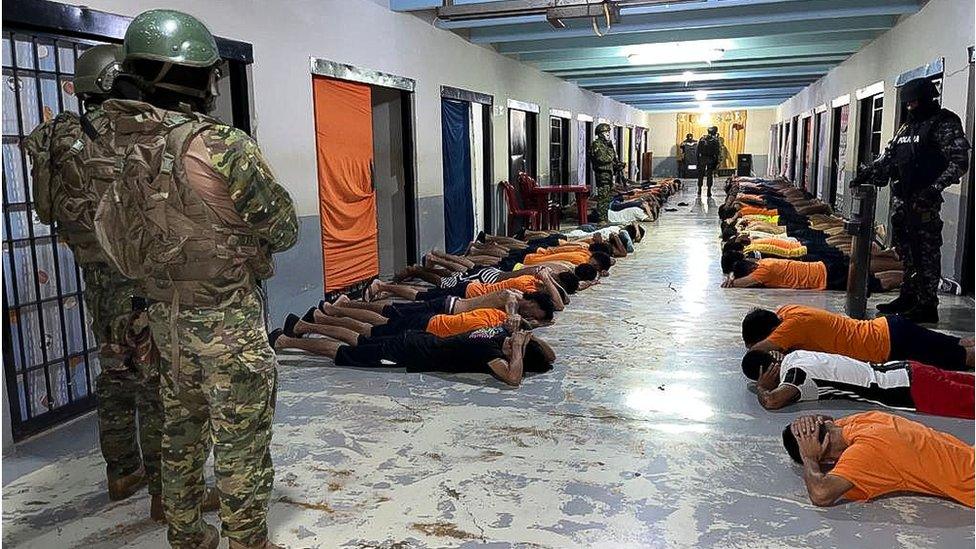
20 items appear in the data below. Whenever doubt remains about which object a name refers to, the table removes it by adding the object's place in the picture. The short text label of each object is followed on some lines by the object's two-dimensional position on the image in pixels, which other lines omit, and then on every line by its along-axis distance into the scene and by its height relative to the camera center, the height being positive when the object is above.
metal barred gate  3.02 -0.33
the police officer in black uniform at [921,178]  4.41 -0.08
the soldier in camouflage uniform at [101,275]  2.31 -0.32
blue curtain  7.75 +0.00
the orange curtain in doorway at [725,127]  25.36 +1.51
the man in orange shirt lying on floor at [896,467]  2.38 -1.02
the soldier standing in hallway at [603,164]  10.77 +0.11
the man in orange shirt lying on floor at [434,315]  4.23 -0.89
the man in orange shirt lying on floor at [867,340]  3.58 -0.89
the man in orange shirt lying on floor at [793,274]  5.92 -0.90
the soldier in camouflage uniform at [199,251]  1.81 -0.19
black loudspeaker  24.22 +0.15
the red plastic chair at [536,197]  9.96 -0.35
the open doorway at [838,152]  10.64 +0.24
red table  9.88 -0.30
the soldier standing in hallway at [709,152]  16.00 +0.40
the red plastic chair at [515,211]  9.65 -0.52
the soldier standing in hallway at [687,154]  23.95 +0.53
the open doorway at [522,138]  10.08 +0.52
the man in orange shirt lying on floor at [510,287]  5.07 -0.83
